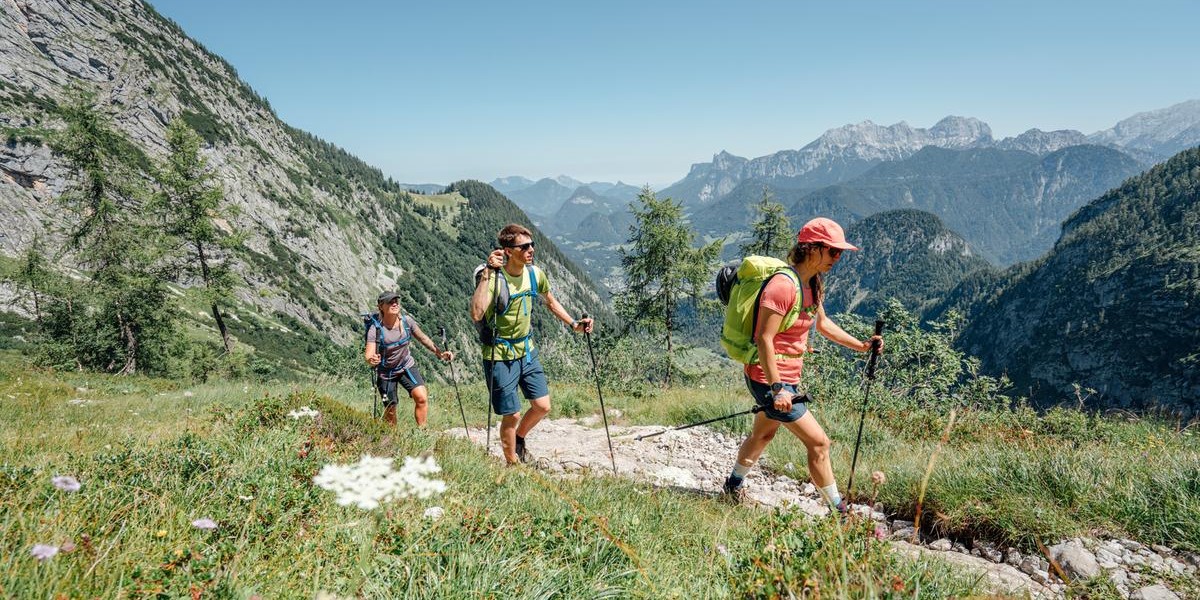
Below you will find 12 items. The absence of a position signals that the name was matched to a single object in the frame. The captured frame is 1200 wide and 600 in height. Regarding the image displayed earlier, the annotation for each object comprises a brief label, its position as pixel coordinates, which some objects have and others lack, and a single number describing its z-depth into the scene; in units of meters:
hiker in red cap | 3.92
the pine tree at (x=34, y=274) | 25.88
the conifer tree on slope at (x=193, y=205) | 19.12
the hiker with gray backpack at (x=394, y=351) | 6.89
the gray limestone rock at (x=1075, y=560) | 3.11
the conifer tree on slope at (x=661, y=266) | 20.50
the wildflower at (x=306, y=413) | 4.05
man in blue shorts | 5.04
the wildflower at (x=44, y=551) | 1.27
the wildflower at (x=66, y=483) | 1.73
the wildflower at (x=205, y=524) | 1.75
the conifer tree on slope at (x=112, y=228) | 19.89
